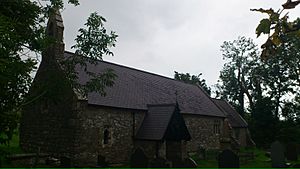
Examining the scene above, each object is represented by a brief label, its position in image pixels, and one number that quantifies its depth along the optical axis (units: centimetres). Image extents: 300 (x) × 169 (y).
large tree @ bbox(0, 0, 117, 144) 1227
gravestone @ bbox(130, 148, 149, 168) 1345
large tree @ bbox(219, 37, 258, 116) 5841
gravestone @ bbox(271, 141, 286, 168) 1822
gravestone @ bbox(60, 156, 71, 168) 1862
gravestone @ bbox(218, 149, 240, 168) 1326
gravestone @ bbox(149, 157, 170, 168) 1727
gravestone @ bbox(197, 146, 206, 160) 3190
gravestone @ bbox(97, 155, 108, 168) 2286
